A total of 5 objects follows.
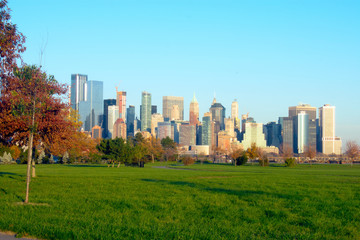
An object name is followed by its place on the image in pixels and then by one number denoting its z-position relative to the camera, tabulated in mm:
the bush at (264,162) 88975
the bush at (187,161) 89588
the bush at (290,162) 84938
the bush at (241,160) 95312
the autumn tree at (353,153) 112488
